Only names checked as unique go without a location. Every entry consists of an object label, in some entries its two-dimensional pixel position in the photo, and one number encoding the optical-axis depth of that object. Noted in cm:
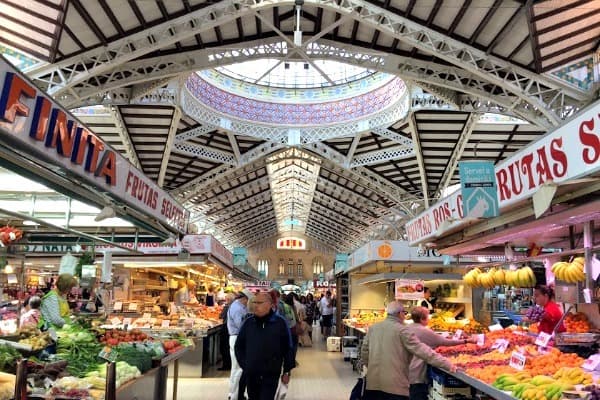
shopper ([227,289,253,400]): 817
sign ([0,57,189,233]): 267
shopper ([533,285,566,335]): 598
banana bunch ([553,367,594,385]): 366
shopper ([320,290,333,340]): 1853
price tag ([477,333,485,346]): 601
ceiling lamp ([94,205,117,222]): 455
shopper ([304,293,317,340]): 2203
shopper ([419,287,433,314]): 1094
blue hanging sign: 511
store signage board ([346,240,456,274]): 1090
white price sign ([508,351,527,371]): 427
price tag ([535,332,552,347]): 491
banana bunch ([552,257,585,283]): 530
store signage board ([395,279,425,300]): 976
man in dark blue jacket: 455
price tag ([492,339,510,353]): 539
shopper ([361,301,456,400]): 423
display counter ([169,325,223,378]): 982
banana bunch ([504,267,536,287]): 641
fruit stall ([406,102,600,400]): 369
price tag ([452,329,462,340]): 655
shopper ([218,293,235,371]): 1103
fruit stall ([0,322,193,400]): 345
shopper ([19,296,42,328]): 531
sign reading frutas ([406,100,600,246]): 344
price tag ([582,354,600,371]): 392
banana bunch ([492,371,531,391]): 383
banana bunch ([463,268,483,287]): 780
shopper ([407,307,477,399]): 539
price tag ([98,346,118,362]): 444
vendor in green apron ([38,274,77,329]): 545
